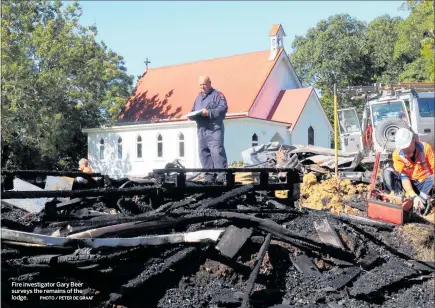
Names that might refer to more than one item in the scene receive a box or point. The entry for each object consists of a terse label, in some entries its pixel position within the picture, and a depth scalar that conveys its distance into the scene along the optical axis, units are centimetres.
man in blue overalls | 872
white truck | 1522
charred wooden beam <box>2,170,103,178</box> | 515
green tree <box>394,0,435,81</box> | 2230
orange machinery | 668
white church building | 3055
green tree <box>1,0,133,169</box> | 2956
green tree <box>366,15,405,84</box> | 3653
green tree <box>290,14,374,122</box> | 3778
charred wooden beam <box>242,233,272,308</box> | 413
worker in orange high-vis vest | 733
